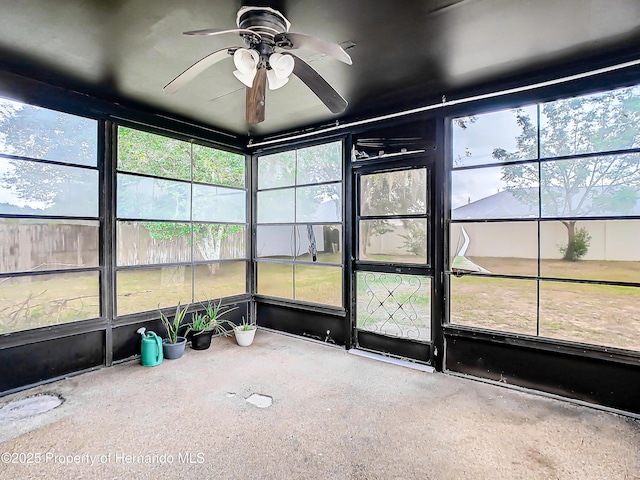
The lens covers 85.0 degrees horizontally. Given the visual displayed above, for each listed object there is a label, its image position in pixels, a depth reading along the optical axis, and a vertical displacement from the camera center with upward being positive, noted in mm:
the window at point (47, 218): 2980 +183
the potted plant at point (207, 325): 4047 -1067
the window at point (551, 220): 2715 +165
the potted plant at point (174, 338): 3756 -1116
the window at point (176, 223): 3811 +194
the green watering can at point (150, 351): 3561 -1154
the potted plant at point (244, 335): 4176 -1156
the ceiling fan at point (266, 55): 1933 +1070
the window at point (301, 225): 4352 +183
